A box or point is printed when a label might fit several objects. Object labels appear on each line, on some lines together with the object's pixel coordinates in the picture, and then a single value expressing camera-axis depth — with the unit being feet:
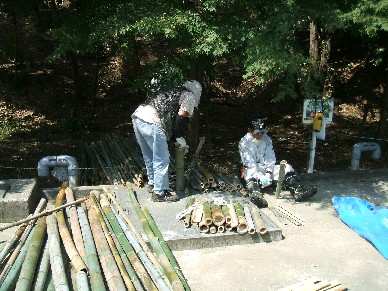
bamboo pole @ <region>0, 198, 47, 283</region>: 17.36
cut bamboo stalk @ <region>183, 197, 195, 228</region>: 21.54
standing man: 22.98
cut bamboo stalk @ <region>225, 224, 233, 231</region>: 21.15
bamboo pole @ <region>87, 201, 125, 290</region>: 16.49
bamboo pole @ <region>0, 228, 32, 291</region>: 16.26
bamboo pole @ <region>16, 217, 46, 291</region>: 16.19
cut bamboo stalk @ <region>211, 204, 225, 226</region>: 21.06
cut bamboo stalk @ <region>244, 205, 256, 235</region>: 20.99
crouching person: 25.05
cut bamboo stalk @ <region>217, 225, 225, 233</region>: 21.02
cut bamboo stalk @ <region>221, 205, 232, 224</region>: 21.31
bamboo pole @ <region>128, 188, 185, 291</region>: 16.72
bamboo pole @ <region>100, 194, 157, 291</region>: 16.65
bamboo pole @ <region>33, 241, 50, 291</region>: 16.40
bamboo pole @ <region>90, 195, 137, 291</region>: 16.65
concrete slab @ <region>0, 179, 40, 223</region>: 21.91
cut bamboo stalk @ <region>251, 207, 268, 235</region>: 21.12
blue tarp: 20.92
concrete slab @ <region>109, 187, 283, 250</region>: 20.53
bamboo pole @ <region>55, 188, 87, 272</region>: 17.21
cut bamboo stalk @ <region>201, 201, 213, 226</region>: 21.08
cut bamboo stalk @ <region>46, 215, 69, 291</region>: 16.22
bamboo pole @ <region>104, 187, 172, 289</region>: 17.39
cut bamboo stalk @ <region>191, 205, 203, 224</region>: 21.40
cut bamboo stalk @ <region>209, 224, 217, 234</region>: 20.99
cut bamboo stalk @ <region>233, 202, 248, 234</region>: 21.04
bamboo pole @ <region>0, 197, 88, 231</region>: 19.91
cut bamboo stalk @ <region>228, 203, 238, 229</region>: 20.98
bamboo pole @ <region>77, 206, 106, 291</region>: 16.25
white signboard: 26.71
